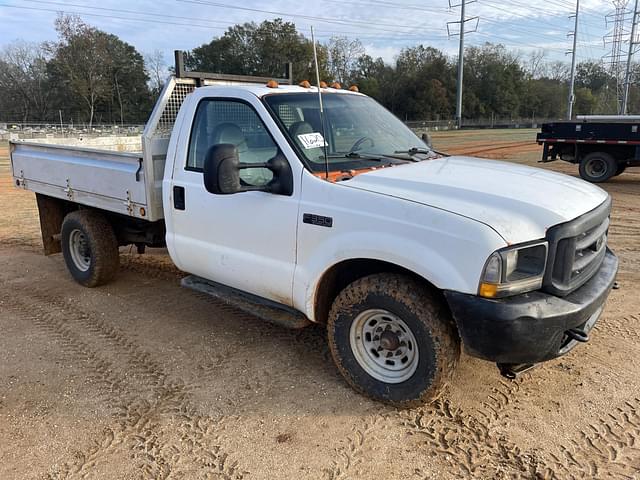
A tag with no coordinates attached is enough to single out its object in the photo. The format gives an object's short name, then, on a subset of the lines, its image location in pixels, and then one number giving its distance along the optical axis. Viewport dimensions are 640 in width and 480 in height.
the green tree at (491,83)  74.56
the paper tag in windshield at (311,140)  3.60
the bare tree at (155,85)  68.64
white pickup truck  2.84
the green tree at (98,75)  59.56
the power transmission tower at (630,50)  51.47
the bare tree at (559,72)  89.54
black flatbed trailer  12.34
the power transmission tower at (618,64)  59.81
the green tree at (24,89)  67.50
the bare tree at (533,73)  82.41
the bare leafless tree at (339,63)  72.69
